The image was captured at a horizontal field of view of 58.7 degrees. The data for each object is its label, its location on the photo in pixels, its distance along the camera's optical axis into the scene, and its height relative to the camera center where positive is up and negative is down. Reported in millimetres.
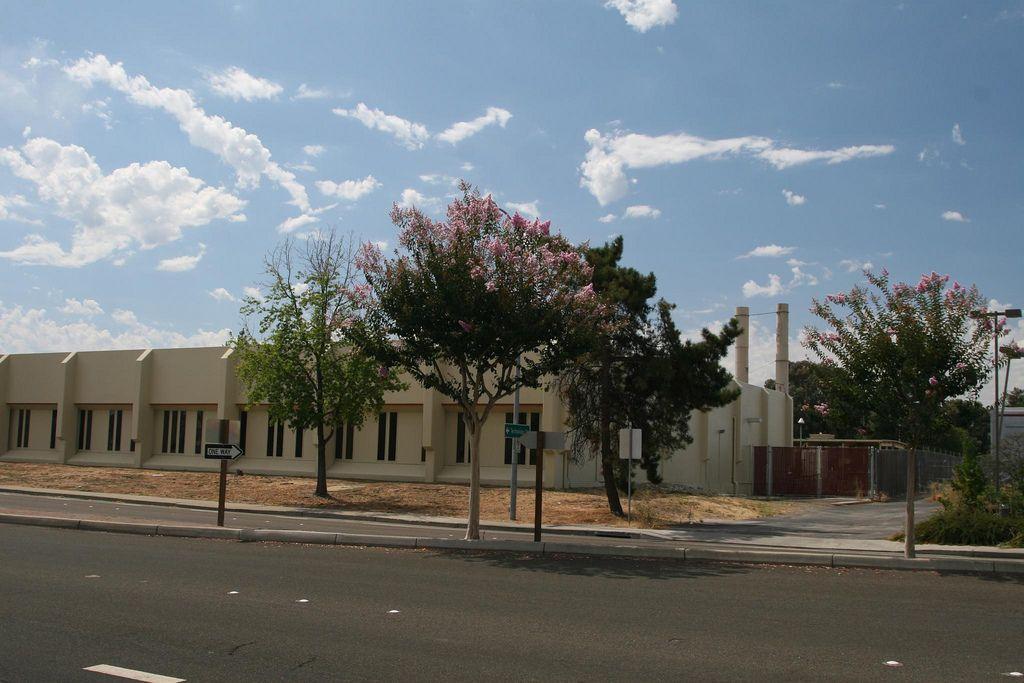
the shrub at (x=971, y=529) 17094 -1621
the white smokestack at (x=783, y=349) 59656 +5988
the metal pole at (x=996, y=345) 14973 +1861
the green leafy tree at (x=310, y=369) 28938 +1665
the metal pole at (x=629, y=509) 22781 -1984
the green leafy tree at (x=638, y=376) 23734 +1498
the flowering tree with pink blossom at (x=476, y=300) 16406 +2321
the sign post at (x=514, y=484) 24675 -1550
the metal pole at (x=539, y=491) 15969 -1102
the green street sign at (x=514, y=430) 20455 -52
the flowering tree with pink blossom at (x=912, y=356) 14469 +1376
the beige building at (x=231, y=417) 34562 -331
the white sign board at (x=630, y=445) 21594 -309
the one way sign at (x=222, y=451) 17969 -676
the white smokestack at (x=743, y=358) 60125 +5129
